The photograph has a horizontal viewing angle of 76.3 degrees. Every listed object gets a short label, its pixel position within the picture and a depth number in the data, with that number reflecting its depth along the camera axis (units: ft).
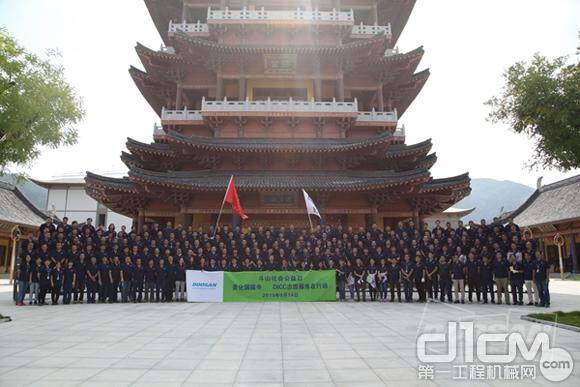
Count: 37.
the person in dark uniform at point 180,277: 43.83
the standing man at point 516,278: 39.40
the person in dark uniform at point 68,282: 40.93
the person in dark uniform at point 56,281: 40.50
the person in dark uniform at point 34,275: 39.70
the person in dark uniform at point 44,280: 39.73
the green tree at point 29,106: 32.30
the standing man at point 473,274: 42.16
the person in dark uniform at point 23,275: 39.42
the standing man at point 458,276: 41.65
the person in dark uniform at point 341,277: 44.19
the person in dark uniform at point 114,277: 42.52
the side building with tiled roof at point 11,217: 87.35
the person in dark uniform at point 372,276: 44.16
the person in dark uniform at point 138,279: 42.91
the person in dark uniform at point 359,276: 44.34
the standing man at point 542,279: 36.83
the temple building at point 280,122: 63.77
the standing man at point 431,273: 42.70
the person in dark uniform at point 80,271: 41.75
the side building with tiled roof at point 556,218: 86.07
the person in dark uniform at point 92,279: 41.94
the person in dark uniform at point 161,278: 43.21
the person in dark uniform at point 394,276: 43.39
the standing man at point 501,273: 40.57
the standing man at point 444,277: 41.93
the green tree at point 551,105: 29.12
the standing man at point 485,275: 41.88
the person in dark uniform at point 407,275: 42.96
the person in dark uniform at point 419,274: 42.78
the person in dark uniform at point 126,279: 42.68
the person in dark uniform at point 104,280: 42.16
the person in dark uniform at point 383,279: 44.06
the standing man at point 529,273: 38.22
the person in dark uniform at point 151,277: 43.39
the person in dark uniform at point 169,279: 43.50
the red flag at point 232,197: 49.80
